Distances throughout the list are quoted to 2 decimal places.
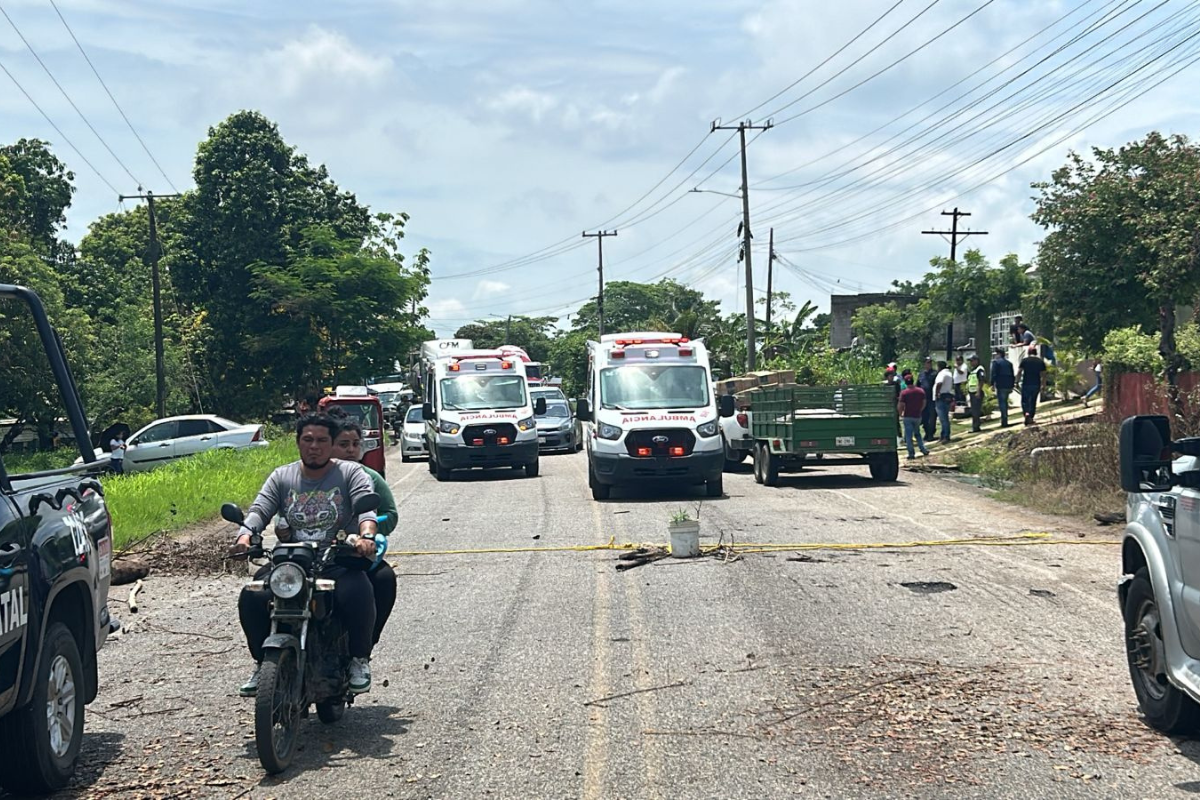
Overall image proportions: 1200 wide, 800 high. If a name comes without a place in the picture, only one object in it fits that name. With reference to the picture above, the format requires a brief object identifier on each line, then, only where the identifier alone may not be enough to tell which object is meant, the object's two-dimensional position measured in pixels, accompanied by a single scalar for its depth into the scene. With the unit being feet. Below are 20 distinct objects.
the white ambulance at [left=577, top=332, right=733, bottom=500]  67.10
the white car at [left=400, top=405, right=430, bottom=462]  116.62
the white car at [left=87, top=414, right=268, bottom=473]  106.11
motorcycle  19.93
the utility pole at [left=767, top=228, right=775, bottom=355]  213.25
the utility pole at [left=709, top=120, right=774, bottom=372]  152.46
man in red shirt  86.74
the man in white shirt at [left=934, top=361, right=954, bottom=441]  94.63
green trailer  72.13
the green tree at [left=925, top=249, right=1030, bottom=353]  151.33
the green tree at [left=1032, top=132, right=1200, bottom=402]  83.61
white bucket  44.14
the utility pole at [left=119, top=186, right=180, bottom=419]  132.98
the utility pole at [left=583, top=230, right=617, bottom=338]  272.19
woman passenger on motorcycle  23.32
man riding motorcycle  21.93
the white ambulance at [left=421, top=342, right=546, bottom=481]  87.35
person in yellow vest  98.99
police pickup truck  17.66
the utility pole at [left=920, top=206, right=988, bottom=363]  187.52
